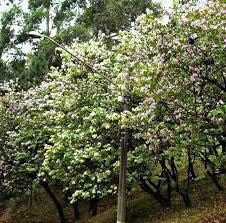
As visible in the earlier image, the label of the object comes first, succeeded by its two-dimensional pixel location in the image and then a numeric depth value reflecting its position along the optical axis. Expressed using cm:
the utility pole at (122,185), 1598
